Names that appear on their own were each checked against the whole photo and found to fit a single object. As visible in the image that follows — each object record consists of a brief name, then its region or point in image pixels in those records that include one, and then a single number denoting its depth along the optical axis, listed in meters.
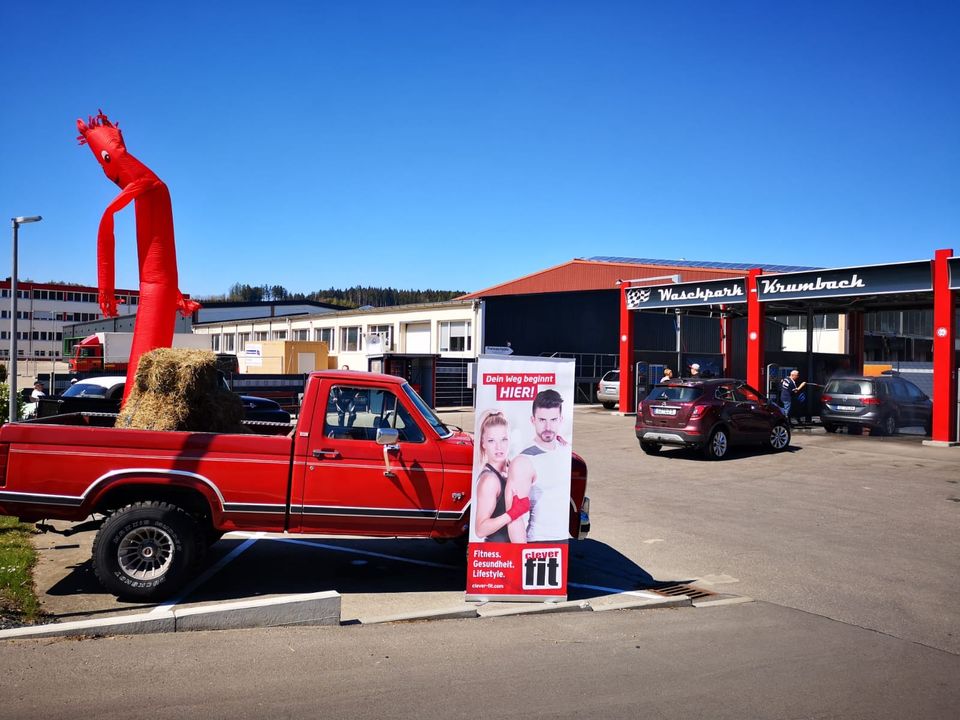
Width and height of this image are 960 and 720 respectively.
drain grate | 7.71
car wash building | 20.27
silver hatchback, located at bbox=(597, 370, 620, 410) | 34.00
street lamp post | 17.66
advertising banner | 7.08
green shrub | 14.47
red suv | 17.69
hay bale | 7.88
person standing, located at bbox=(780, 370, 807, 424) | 23.81
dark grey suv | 22.19
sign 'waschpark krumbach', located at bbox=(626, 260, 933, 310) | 21.48
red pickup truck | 6.85
